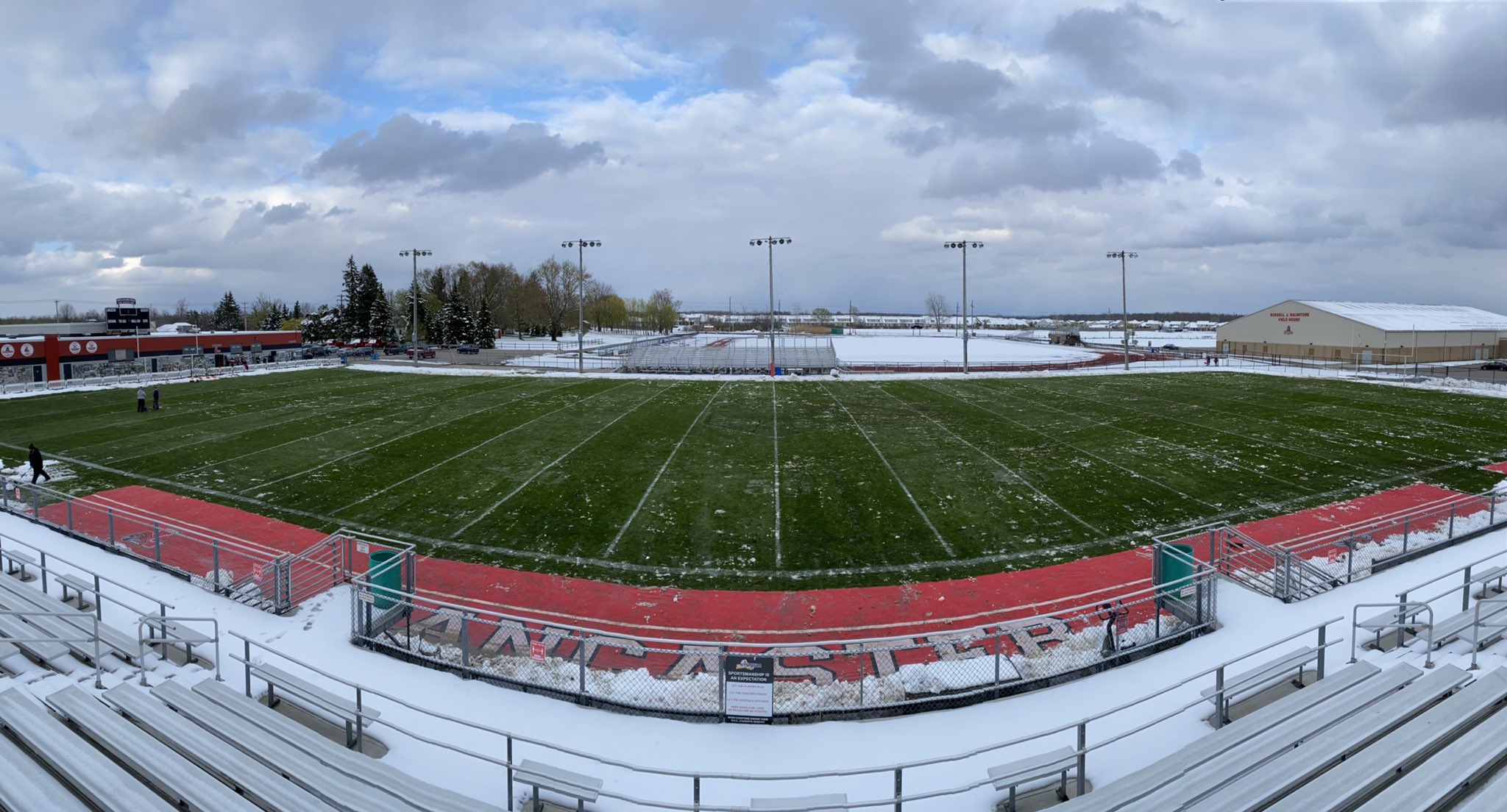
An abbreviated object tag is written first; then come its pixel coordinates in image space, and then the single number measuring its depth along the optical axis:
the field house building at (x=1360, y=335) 65.88
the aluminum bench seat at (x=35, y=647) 9.48
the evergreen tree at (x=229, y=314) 124.88
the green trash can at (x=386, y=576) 11.50
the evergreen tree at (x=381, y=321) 102.75
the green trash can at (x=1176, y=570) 11.52
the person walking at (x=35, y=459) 21.78
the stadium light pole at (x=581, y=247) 55.59
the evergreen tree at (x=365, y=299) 104.75
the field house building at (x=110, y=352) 54.88
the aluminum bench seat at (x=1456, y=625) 9.27
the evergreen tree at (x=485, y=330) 99.88
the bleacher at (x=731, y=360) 58.53
